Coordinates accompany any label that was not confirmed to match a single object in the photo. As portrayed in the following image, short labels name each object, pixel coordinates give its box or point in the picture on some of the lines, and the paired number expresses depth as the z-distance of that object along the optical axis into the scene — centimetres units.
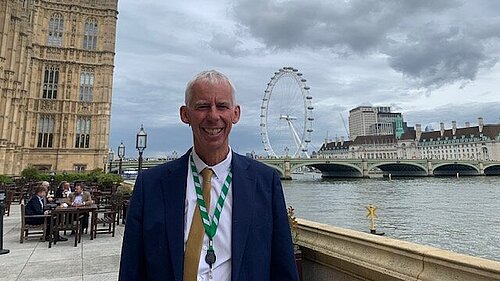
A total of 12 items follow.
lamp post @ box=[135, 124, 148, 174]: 1253
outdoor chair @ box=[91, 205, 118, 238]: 768
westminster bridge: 6328
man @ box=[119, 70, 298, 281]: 148
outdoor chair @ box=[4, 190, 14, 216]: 1135
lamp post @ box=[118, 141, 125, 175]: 1811
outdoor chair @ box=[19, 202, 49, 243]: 710
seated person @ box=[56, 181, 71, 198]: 1201
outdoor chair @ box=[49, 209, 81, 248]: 700
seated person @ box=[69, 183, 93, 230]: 823
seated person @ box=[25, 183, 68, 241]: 762
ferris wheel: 6544
